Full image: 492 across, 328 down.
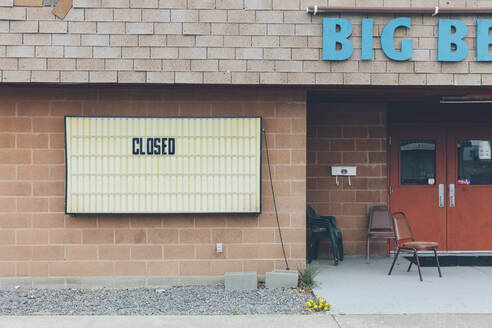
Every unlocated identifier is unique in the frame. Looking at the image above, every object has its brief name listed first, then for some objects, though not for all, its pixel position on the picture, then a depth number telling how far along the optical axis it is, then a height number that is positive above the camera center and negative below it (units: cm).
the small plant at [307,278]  688 -142
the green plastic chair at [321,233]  811 -96
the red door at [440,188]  898 -25
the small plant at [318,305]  594 -155
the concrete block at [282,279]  682 -142
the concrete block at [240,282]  682 -146
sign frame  689 +8
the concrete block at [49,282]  693 -149
